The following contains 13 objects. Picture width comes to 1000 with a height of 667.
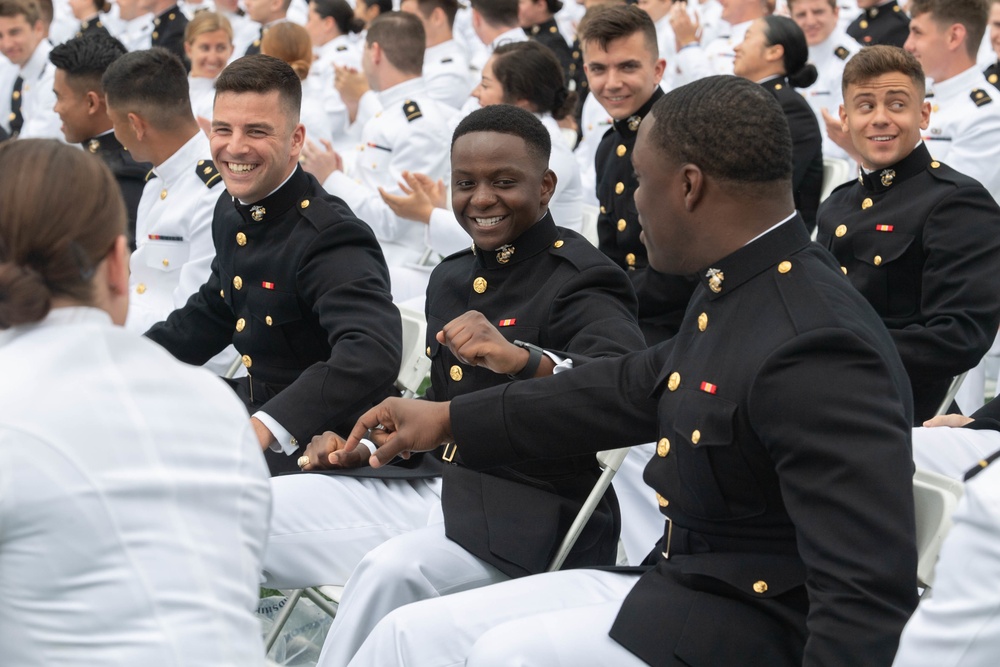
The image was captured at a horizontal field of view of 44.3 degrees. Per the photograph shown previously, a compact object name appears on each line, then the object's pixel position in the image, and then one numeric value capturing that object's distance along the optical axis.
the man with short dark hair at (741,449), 1.89
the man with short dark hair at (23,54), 9.60
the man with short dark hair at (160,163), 4.61
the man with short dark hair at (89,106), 5.41
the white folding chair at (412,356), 3.72
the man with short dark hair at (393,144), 5.96
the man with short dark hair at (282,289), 3.14
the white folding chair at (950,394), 3.84
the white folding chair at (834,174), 6.07
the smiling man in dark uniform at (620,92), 4.82
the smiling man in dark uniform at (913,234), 3.53
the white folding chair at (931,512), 2.30
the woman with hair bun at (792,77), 5.78
